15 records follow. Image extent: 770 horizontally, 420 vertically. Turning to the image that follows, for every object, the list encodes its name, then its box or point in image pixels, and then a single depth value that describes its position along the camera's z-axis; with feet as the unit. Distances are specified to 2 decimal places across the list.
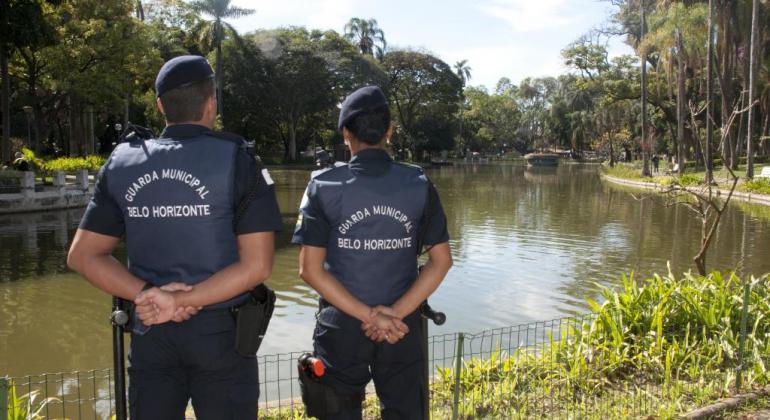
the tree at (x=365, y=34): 236.22
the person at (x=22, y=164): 73.61
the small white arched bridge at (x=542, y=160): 238.48
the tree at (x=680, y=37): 104.36
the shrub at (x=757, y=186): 81.55
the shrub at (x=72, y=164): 82.80
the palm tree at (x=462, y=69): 262.67
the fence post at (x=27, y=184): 66.80
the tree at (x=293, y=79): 180.34
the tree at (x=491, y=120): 319.16
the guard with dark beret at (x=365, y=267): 9.04
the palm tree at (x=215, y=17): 145.38
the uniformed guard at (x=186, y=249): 7.70
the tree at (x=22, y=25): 67.97
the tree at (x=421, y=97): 218.79
